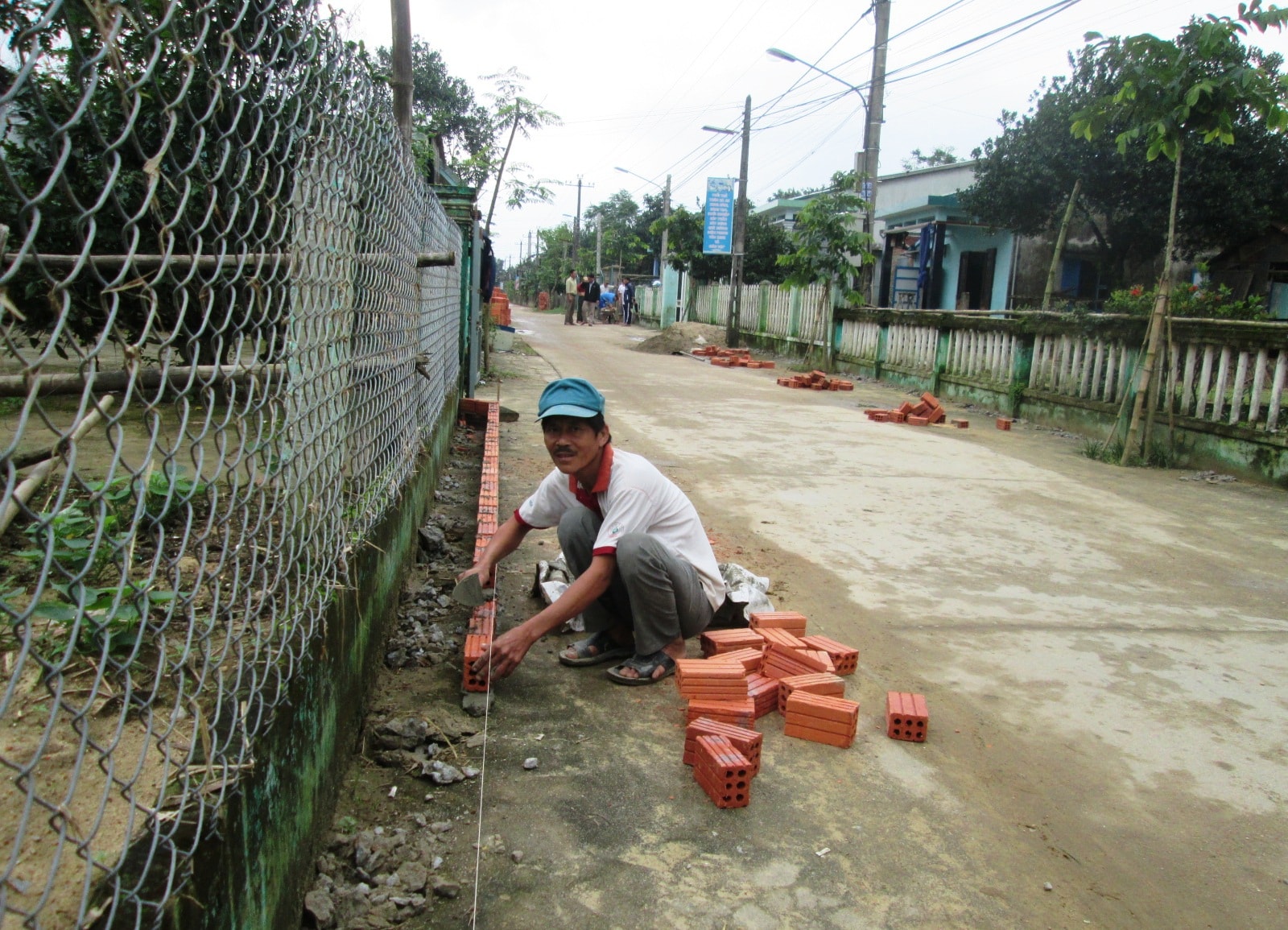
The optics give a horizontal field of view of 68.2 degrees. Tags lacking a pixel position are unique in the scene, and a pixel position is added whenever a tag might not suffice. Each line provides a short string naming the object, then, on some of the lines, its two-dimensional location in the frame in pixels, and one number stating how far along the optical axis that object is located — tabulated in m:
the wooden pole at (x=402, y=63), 8.98
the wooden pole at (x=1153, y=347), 9.05
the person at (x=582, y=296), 37.06
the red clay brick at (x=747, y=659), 3.68
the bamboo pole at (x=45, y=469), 1.18
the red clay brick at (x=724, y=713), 3.34
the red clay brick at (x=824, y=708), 3.35
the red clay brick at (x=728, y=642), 3.96
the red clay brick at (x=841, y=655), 3.89
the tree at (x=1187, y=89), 7.85
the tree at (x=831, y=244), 18.50
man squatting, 3.45
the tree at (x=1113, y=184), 18.86
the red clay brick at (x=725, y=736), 3.03
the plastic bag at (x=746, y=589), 4.38
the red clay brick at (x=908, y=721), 3.39
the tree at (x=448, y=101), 28.70
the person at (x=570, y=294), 36.12
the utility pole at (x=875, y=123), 18.39
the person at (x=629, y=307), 40.62
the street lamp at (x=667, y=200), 39.94
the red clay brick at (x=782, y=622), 4.17
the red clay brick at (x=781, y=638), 3.88
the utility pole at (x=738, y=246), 25.27
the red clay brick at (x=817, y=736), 3.36
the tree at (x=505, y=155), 19.22
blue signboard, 26.62
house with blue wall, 24.14
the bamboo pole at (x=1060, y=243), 19.44
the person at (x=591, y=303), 38.00
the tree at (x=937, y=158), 57.28
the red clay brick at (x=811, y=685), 3.55
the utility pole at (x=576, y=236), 57.28
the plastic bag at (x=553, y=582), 4.32
